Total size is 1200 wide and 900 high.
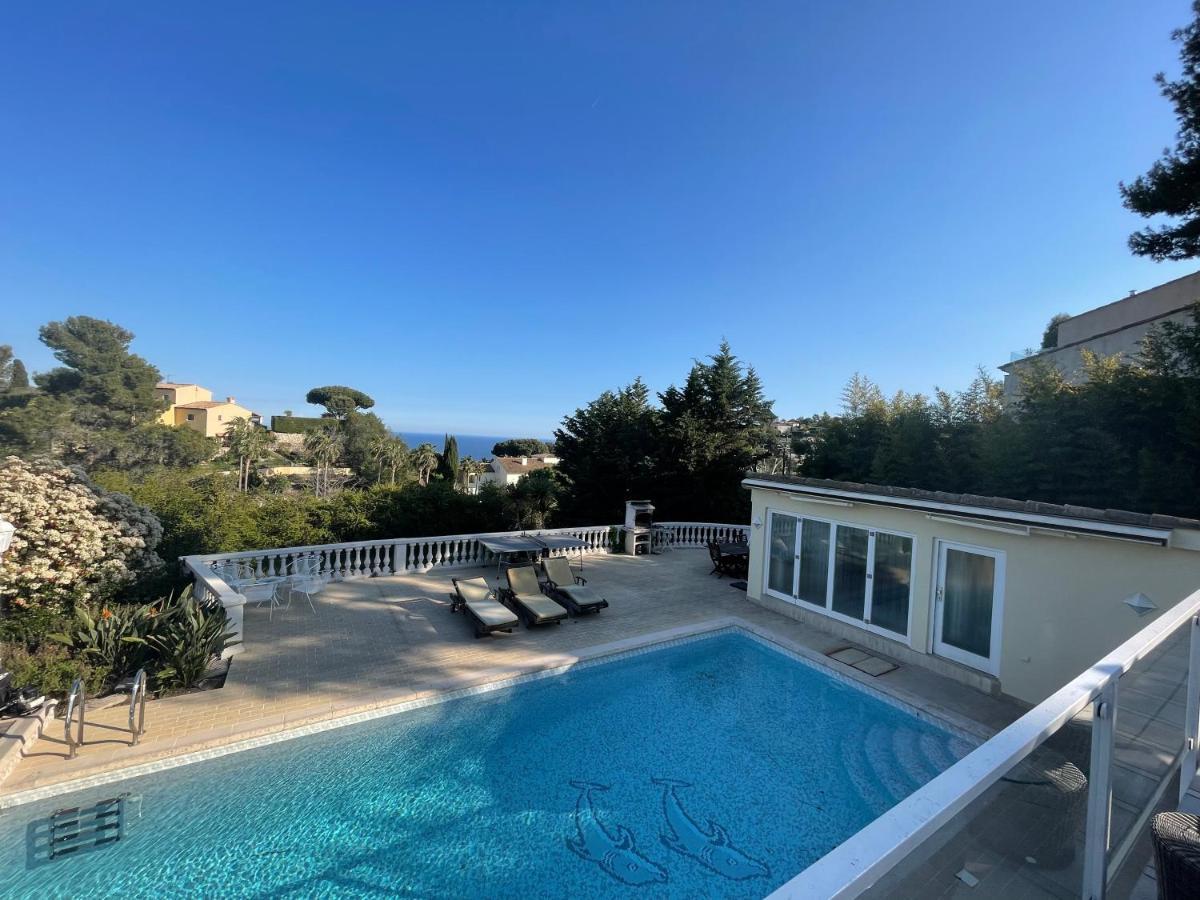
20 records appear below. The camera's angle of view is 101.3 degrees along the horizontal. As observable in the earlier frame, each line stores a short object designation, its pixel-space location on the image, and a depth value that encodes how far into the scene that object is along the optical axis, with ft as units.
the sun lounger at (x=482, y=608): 29.53
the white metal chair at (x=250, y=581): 30.96
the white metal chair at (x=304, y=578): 34.17
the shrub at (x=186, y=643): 22.40
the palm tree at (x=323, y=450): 176.04
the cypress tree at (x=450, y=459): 138.62
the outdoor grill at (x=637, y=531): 55.62
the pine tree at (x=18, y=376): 143.13
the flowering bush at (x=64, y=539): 24.45
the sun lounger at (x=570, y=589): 34.04
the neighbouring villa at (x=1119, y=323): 52.80
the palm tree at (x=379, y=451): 180.99
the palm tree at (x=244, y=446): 159.84
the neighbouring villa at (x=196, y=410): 202.90
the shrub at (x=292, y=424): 256.11
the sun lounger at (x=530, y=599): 31.55
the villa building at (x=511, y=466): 235.56
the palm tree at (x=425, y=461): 181.78
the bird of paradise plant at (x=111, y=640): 21.94
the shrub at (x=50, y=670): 20.10
